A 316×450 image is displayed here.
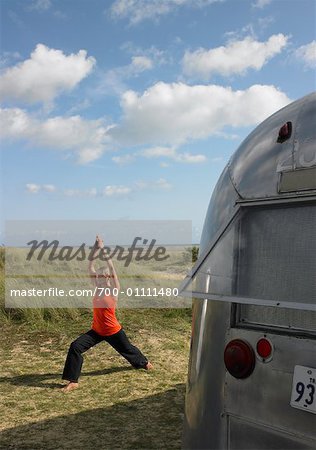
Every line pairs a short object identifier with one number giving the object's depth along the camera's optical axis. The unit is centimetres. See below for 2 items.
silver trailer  242
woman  601
